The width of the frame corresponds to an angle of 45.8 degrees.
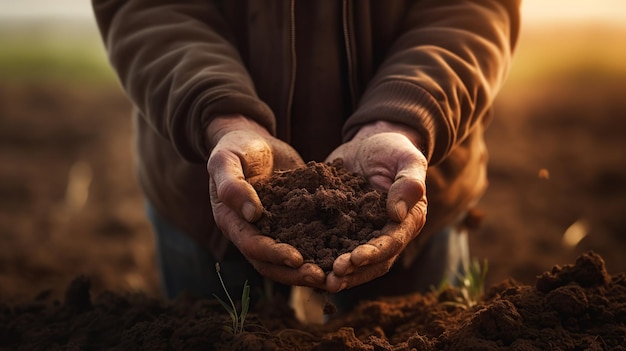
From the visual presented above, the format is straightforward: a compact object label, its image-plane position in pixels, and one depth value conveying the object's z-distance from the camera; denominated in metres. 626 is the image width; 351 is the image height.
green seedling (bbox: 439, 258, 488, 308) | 2.07
